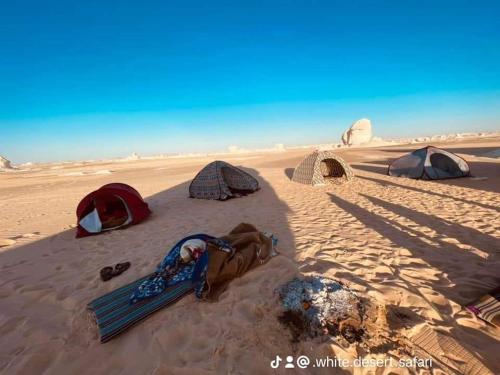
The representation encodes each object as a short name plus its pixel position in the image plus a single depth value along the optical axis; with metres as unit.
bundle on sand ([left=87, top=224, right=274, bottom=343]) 3.19
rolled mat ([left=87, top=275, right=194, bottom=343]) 3.04
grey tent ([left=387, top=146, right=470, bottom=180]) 11.52
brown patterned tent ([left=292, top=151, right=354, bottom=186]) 12.04
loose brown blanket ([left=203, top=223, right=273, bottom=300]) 3.61
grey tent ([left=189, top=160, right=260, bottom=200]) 9.87
